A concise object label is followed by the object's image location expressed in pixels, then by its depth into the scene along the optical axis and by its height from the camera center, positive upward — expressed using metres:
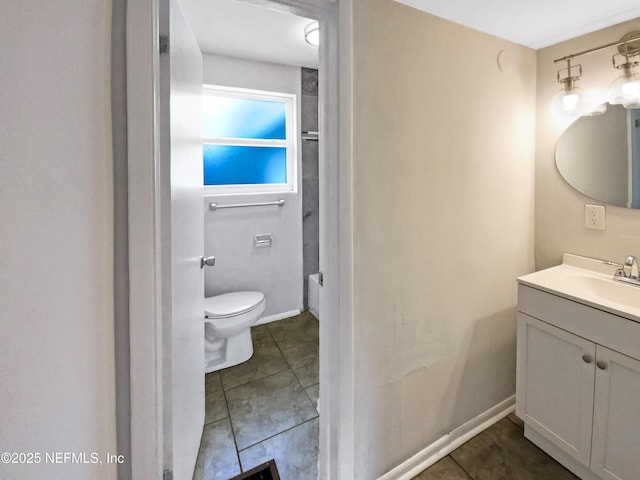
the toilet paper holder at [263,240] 2.71 -0.07
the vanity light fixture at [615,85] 1.27 +0.68
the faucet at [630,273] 1.36 -0.20
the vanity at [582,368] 1.13 -0.60
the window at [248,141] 2.51 +0.83
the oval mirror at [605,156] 1.39 +0.38
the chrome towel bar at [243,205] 2.46 +0.25
